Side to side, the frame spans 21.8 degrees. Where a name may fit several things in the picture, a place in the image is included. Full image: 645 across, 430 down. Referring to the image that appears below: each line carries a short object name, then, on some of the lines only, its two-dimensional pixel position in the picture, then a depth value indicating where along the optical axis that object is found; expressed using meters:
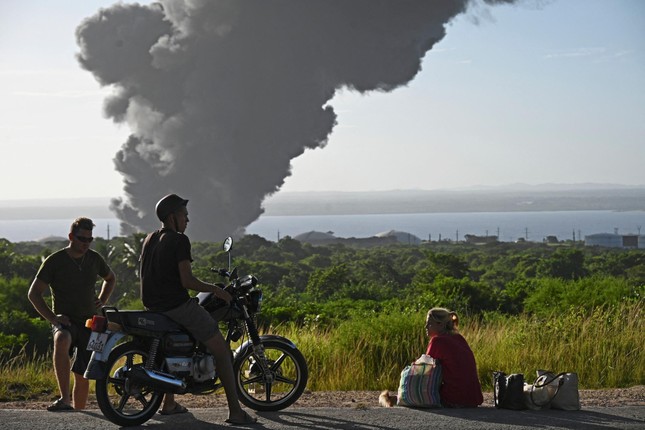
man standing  14.26
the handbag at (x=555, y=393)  13.81
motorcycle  12.88
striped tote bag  14.01
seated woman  14.01
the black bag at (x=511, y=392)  13.86
